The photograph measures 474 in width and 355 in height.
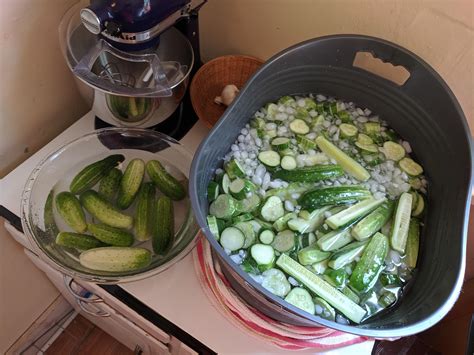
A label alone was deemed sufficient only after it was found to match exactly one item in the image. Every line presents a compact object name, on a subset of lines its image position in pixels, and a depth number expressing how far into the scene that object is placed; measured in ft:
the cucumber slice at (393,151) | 2.96
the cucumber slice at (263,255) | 2.40
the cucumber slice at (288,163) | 2.81
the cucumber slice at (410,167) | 2.90
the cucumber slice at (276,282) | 2.35
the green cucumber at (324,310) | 2.32
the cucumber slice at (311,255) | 2.45
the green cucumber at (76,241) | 2.65
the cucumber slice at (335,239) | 2.50
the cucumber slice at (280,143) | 2.87
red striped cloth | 2.39
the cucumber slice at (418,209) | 2.77
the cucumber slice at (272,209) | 2.60
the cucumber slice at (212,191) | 2.60
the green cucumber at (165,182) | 2.92
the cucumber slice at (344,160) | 2.81
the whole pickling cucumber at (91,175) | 2.92
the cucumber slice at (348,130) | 2.99
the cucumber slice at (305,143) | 2.93
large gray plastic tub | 2.00
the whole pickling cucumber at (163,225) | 2.69
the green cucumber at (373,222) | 2.55
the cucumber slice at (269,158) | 2.81
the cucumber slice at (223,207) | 2.52
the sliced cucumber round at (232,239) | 2.44
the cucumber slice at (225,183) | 2.65
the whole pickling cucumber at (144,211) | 2.74
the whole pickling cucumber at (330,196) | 2.61
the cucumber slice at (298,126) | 2.98
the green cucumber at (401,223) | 2.60
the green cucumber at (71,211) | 2.73
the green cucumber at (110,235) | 2.67
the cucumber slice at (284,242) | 2.51
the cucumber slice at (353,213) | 2.56
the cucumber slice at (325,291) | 2.33
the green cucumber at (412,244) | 2.58
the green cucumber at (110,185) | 2.90
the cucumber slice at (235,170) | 2.70
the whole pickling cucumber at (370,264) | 2.42
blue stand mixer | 2.43
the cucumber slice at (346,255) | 2.46
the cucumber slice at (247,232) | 2.49
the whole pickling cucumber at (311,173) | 2.73
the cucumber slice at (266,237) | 2.52
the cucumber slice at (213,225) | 2.44
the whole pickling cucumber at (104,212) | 2.75
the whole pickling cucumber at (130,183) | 2.87
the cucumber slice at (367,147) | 2.94
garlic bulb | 3.20
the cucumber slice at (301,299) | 2.30
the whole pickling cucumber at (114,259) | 2.57
